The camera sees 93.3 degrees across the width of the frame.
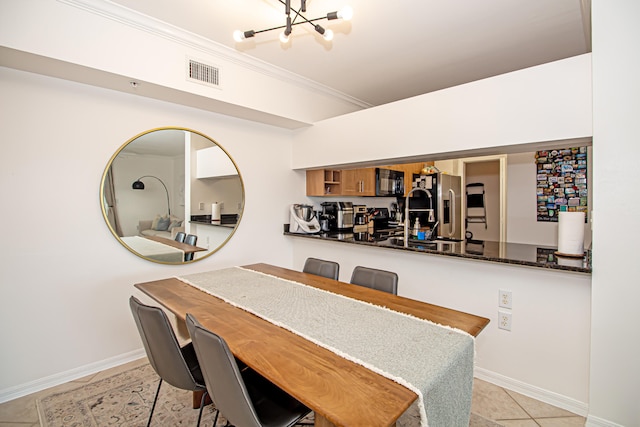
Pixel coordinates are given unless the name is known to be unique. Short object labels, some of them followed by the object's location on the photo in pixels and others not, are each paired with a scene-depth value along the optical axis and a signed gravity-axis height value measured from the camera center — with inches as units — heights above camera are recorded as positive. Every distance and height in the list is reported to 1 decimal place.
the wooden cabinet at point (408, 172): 201.0 +26.8
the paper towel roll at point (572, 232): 80.4 -5.6
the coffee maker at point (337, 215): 159.9 -2.3
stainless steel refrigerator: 184.5 +6.5
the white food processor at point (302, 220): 145.6 -4.6
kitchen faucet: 114.7 -8.2
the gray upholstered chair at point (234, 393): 41.6 -27.6
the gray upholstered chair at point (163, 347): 53.8 -25.7
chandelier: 63.2 +41.7
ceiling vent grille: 100.7 +47.1
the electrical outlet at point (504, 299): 85.4 -25.0
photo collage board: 145.8 +15.0
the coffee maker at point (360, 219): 172.0 -4.7
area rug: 72.5 -50.9
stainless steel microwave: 178.2 +17.7
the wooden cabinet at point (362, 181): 167.5 +16.5
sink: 121.0 -11.9
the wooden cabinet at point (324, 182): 151.3 +14.6
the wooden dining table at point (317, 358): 34.0 -21.7
